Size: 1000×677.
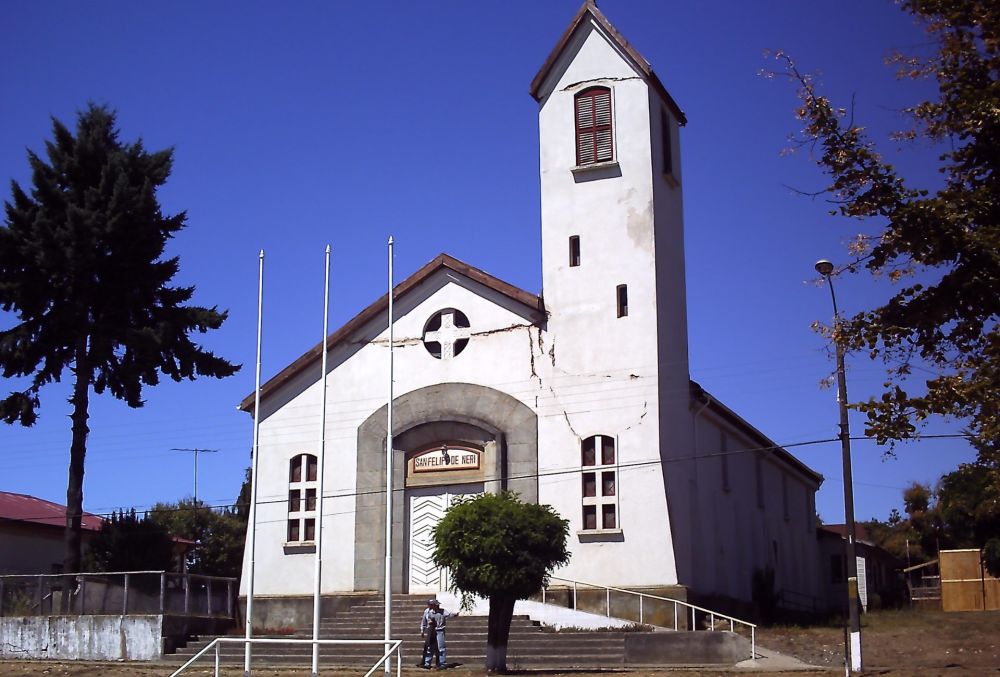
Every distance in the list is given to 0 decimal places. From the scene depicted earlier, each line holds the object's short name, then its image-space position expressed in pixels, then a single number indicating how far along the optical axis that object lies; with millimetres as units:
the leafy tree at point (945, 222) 13422
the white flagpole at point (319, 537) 22484
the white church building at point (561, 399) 31219
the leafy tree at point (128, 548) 36406
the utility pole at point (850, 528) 23359
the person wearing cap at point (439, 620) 25688
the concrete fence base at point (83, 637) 29750
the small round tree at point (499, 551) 23375
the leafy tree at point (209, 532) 55812
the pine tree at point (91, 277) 37188
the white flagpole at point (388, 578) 22859
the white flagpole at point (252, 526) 23906
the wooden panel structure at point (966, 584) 41938
